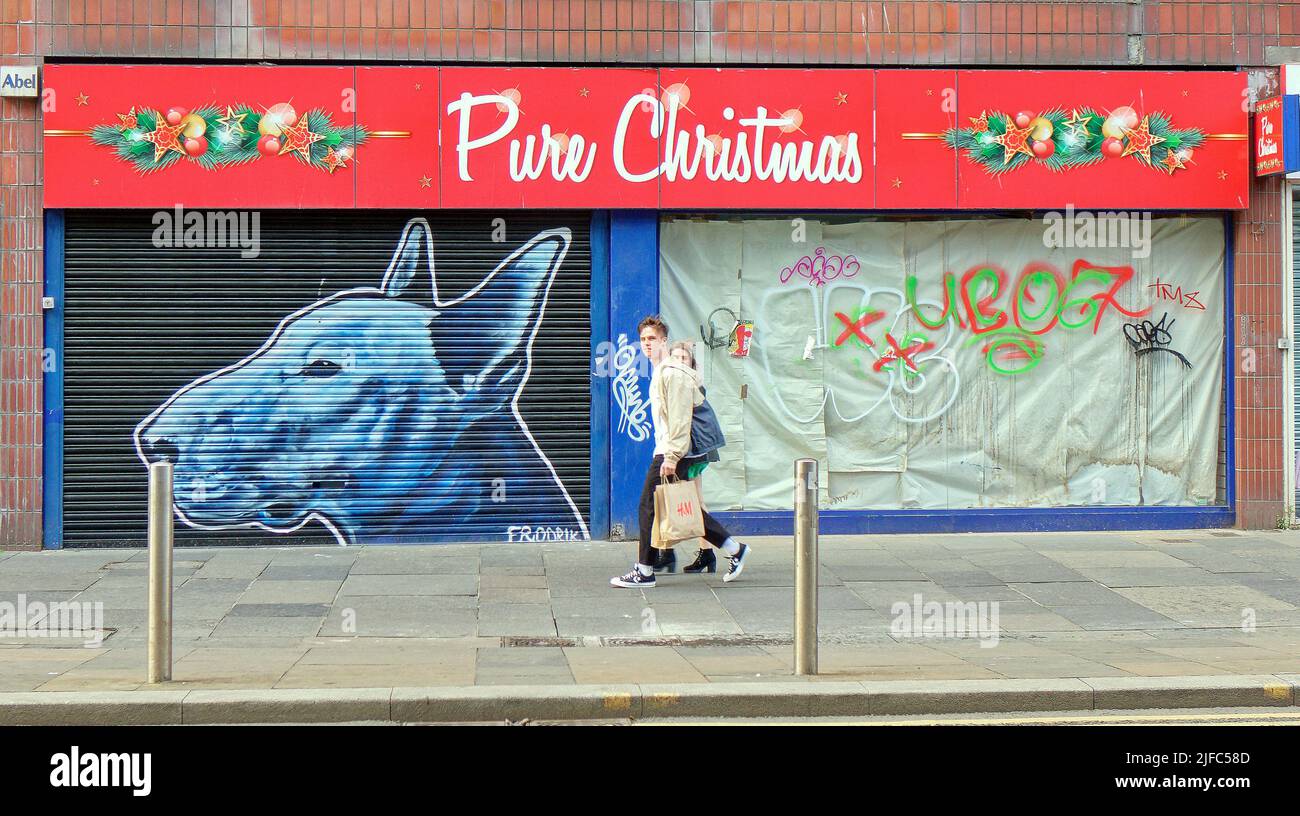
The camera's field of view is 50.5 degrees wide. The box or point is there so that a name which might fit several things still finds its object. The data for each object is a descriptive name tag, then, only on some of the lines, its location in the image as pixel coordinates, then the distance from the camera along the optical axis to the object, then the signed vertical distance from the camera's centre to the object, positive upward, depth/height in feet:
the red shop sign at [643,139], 38.29 +8.15
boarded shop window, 41.16 +2.06
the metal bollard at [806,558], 23.81 -2.32
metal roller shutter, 38.86 +1.22
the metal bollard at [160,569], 22.86 -2.44
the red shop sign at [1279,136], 39.68 +8.37
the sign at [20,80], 37.83 +9.42
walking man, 32.73 -0.09
